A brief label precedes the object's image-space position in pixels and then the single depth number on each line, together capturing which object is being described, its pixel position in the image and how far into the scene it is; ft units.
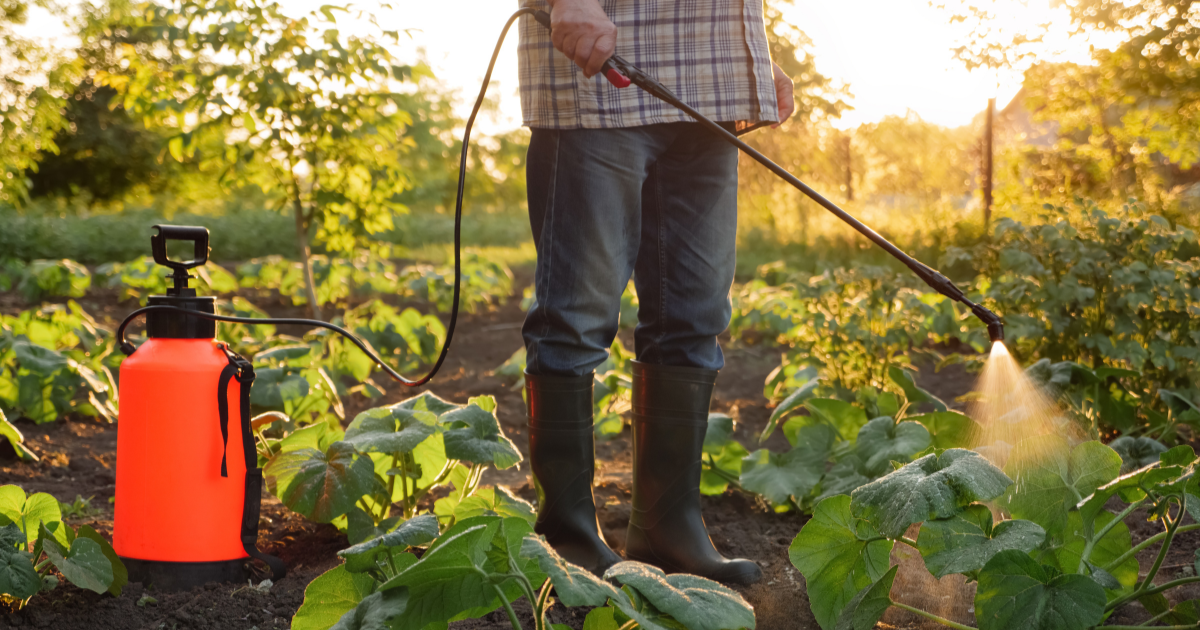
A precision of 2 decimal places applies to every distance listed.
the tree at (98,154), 77.82
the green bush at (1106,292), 7.73
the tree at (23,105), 23.24
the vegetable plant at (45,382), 8.46
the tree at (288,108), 12.78
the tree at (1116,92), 17.51
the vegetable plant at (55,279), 17.08
